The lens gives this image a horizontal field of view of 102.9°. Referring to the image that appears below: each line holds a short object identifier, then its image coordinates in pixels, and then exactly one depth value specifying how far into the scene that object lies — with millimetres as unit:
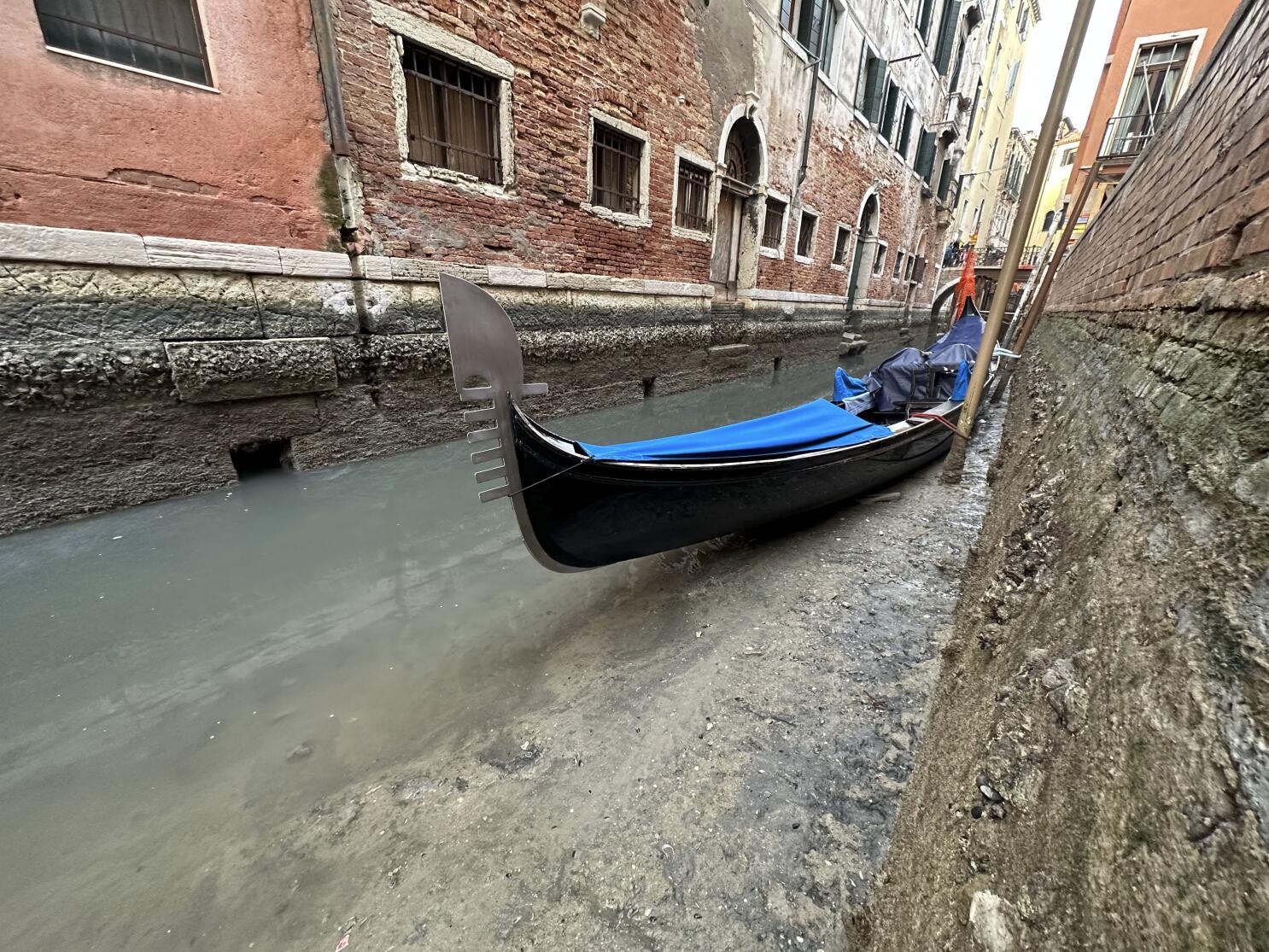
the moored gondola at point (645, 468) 2041
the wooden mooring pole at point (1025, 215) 2871
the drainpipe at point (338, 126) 3393
